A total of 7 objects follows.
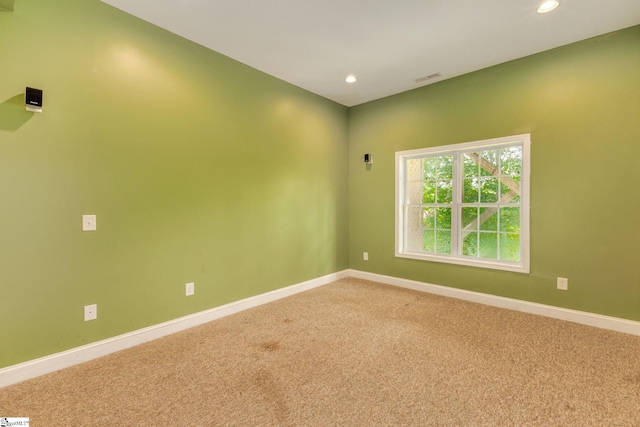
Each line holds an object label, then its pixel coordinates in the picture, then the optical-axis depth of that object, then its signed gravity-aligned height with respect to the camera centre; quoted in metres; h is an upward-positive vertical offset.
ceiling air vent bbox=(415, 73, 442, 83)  3.48 +1.67
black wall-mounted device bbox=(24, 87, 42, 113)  1.90 +0.78
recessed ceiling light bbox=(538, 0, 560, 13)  2.23 +1.63
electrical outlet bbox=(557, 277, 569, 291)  2.88 -0.76
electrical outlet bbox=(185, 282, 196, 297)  2.77 -0.75
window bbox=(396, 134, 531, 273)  3.24 +0.09
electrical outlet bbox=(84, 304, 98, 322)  2.19 -0.77
